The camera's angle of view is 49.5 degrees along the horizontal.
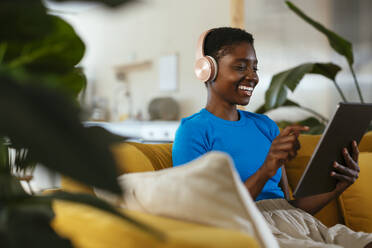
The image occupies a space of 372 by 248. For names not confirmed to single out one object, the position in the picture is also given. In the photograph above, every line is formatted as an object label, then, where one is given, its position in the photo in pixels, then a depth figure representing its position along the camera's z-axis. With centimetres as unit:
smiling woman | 112
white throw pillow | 68
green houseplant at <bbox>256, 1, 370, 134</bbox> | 249
